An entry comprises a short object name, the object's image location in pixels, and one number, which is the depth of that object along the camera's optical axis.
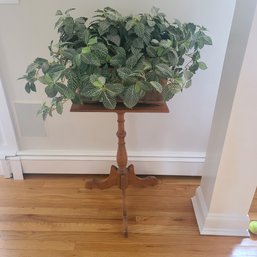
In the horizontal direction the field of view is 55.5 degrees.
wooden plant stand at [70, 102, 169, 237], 1.05
